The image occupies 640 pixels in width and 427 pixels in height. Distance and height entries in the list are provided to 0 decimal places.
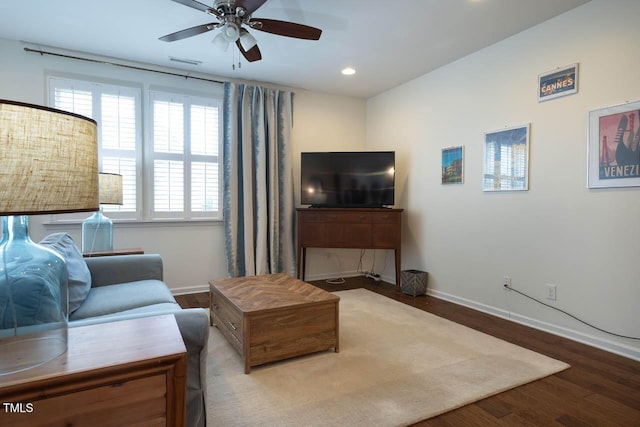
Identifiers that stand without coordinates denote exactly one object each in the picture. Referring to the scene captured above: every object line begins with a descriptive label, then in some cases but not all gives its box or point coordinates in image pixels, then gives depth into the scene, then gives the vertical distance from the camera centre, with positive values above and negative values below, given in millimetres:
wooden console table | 885 -488
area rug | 1772 -1050
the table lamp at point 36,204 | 855 +4
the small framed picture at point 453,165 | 3787 +449
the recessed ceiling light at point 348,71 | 4074 +1592
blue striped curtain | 4320 +364
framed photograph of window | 3146 +435
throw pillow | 2052 -406
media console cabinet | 4250 -284
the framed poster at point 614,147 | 2434 +427
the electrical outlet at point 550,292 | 2938 -737
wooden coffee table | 2207 -771
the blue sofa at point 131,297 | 1399 -580
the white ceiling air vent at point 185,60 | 3793 +1600
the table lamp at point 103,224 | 3123 -173
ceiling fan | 2295 +1279
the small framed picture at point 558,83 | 2781 +1015
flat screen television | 4418 +343
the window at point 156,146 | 3725 +690
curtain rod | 3469 +1534
